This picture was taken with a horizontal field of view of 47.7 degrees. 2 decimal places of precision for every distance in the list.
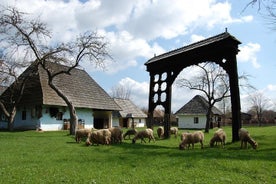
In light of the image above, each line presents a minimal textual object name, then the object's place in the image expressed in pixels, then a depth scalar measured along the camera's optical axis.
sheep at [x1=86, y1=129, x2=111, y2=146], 19.27
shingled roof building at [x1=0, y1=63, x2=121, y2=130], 35.75
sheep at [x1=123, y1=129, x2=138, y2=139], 26.05
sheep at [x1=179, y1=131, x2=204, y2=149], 18.04
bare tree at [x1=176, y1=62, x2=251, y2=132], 37.62
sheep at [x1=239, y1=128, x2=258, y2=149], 17.09
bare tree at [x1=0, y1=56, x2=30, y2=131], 31.66
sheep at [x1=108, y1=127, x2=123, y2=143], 20.56
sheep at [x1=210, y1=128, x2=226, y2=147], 18.84
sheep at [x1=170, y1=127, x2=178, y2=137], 29.36
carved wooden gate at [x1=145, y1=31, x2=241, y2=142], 19.66
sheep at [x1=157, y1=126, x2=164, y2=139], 26.97
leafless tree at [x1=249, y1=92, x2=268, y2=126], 97.86
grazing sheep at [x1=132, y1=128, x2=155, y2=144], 21.94
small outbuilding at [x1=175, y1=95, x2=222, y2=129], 57.38
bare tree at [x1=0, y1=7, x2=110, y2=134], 27.45
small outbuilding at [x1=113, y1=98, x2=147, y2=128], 61.78
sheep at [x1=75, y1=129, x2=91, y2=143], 20.88
